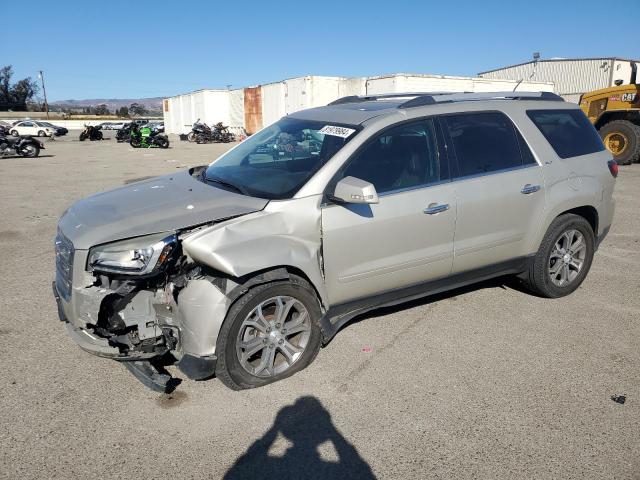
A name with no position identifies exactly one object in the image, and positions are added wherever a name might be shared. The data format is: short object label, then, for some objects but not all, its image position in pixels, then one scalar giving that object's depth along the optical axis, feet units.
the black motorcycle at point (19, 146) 63.36
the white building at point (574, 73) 121.29
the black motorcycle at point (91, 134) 115.55
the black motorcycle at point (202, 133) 104.06
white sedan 127.85
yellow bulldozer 46.19
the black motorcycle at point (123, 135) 104.99
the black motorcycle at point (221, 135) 105.19
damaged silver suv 9.67
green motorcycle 83.97
